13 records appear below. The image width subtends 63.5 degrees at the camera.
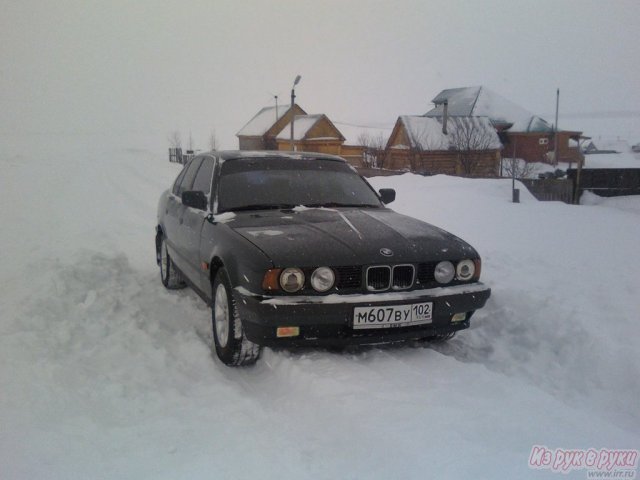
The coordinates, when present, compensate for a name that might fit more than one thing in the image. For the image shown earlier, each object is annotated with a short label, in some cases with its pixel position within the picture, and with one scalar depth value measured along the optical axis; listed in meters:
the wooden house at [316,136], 49.06
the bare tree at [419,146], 39.06
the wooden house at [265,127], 54.75
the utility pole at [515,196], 14.34
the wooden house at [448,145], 38.62
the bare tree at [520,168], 33.34
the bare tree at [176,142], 74.69
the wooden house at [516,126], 50.16
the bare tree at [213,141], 75.06
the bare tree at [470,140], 38.06
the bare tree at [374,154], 42.56
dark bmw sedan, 3.24
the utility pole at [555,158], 47.23
